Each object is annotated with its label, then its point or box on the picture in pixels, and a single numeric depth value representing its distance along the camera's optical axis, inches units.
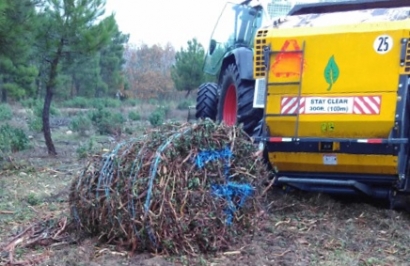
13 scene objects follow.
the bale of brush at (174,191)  183.5
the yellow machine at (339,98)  222.1
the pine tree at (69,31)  412.2
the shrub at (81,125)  645.9
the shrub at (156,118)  794.2
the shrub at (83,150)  413.7
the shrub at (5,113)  805.9
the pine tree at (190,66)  1197.1
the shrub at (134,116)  977.6
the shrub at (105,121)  669.9
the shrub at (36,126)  649.0
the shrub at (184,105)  1268.5
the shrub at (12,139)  421.4
